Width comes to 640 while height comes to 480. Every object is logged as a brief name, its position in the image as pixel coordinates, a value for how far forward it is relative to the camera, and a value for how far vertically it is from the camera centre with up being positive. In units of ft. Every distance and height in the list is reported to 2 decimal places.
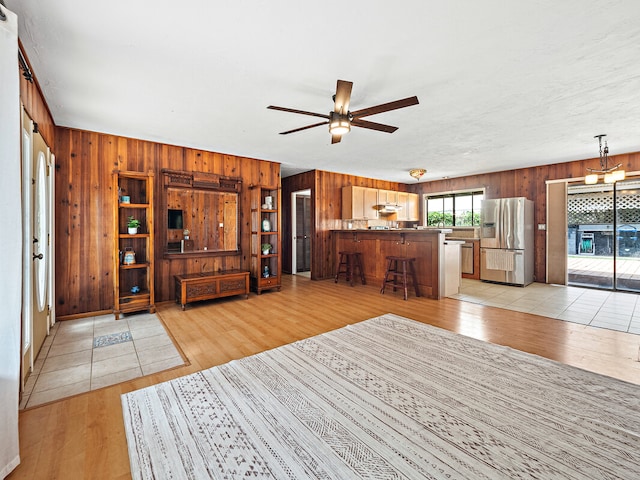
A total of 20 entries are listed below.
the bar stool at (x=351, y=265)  19.63 -1.95
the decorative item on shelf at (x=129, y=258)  12.77 -0.89
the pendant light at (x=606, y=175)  13.73 +2.98
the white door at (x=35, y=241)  7.12 -0.08
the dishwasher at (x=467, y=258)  21.54 -1.62
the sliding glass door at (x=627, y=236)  16.75 +0.00
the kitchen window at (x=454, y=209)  23.66 +2.48
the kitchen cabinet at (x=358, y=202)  21.99 +2.77
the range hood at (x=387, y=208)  24.11 +2.51
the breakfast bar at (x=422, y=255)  15.58 -1.07
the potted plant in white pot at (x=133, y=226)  12.80 +0.55
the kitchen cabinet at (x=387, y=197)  23.94 +3.44
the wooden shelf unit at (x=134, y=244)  12.14 -0.27
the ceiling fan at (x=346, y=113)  7.36 +3.63
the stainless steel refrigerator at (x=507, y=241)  18.88 -0.31
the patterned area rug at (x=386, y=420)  4.59 -3.65
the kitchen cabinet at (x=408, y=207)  25.63 +2.75
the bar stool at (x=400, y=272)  15.91 -2.01
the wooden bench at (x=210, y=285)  13.51 -2.38
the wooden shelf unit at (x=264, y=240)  16.48 -0.14
